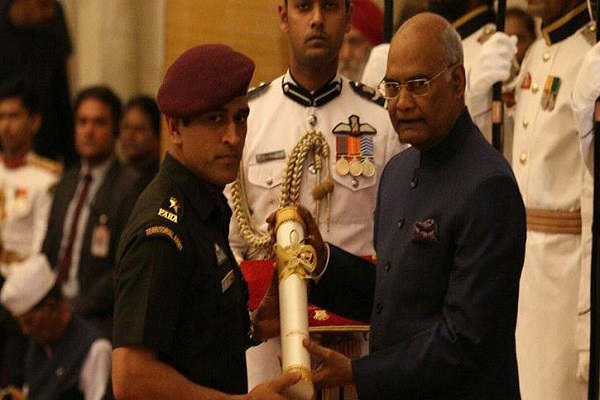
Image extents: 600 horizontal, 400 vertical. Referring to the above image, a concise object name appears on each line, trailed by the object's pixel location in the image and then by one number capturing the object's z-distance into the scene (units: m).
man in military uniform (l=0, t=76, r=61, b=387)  12.57
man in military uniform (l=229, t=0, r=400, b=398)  7.51
